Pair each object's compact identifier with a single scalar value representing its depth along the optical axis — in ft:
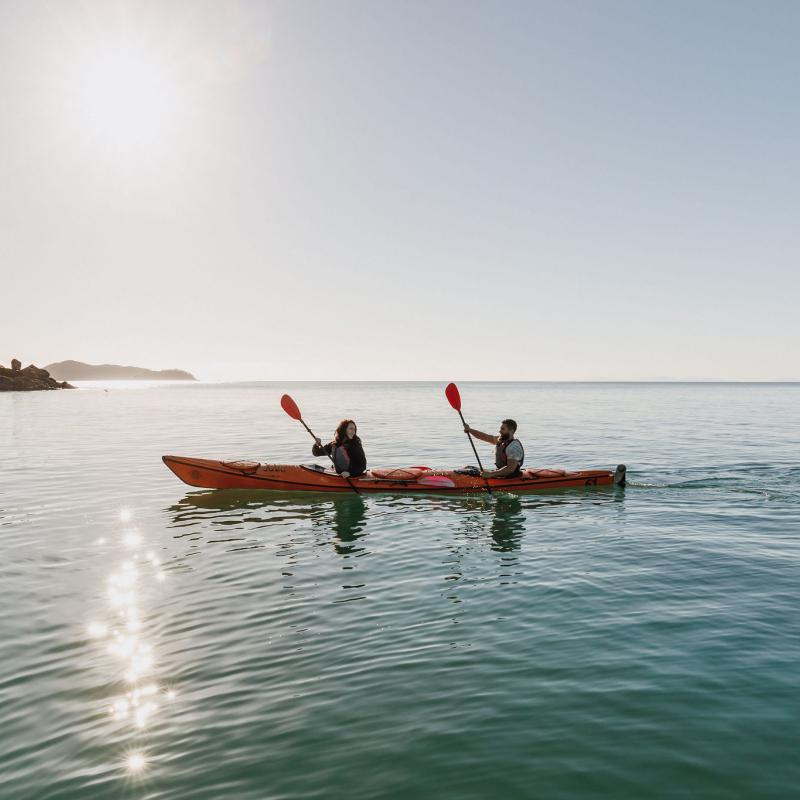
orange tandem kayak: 49.11
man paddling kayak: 47.70
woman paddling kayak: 48.26
